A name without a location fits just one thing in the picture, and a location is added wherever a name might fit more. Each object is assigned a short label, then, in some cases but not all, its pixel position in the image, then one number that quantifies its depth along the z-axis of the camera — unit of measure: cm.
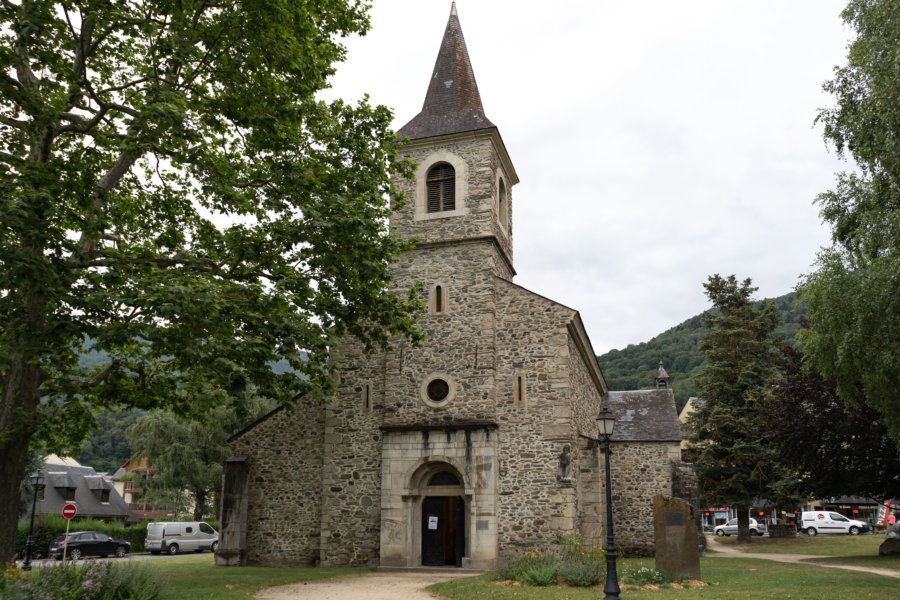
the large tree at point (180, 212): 1050
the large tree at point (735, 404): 3316
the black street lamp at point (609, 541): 1064
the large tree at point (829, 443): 2258
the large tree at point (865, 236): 1328
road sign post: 2111
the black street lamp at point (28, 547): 1948
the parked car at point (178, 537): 3331
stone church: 1870
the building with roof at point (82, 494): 4074
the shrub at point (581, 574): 1435
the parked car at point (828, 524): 4288
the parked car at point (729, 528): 4462
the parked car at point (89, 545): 2850
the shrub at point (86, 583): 941
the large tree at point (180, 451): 3656
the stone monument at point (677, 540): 1527
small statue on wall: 1820
